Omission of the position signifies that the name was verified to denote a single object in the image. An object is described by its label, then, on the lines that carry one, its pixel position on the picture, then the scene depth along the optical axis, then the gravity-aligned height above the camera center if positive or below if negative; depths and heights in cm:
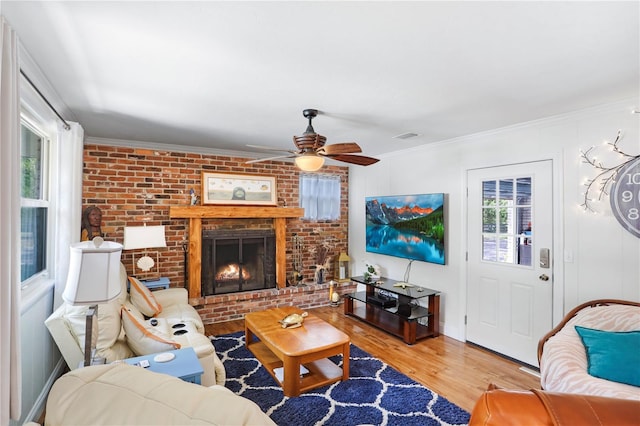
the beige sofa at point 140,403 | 91 -54
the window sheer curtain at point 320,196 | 533 +31
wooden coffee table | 261 -109
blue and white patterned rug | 231 -140
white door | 311 -43
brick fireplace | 432 -103
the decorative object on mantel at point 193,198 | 441 +23
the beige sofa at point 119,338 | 225 -86
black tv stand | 377 -113
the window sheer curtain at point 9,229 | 139 -6
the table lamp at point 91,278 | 181 -35
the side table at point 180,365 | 187 -88
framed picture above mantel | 455 +36
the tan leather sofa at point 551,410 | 67 -41
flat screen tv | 405 -15
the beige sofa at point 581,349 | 189 -88
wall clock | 249 +14
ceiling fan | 265 +53
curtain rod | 190 +77
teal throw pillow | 196 -85
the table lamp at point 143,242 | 370 -30
